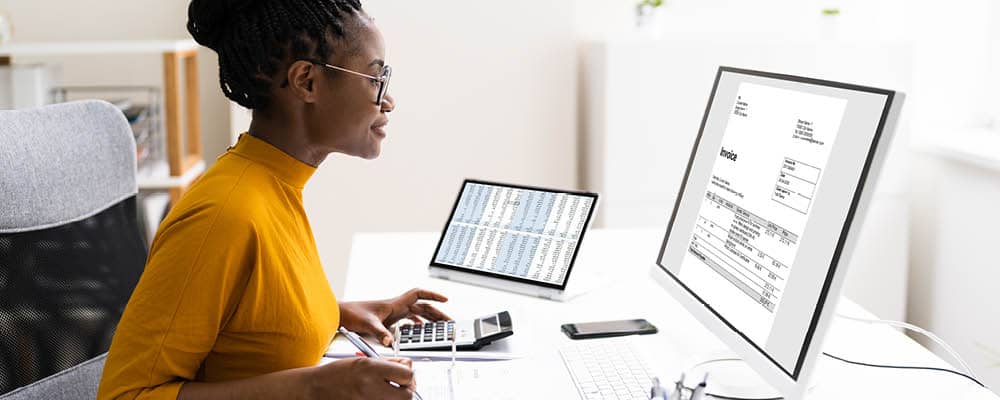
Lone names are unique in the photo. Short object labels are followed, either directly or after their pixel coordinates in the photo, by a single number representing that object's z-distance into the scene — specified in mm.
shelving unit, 2447
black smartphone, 1384
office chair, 1115
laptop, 1589
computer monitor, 980
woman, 964
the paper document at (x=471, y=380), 1155
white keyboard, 1156
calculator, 1320
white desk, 1190
